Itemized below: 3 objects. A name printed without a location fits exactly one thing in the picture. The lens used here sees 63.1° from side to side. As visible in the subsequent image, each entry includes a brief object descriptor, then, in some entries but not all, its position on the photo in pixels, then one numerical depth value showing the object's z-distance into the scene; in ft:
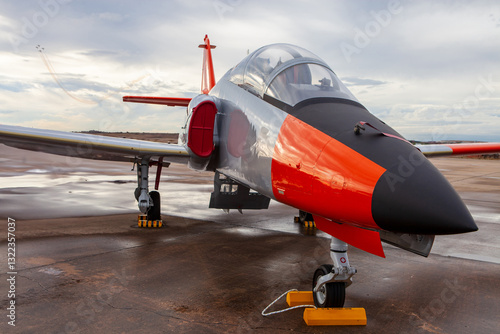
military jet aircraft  9.66
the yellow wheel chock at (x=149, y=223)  28.58
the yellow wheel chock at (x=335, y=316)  13.50
